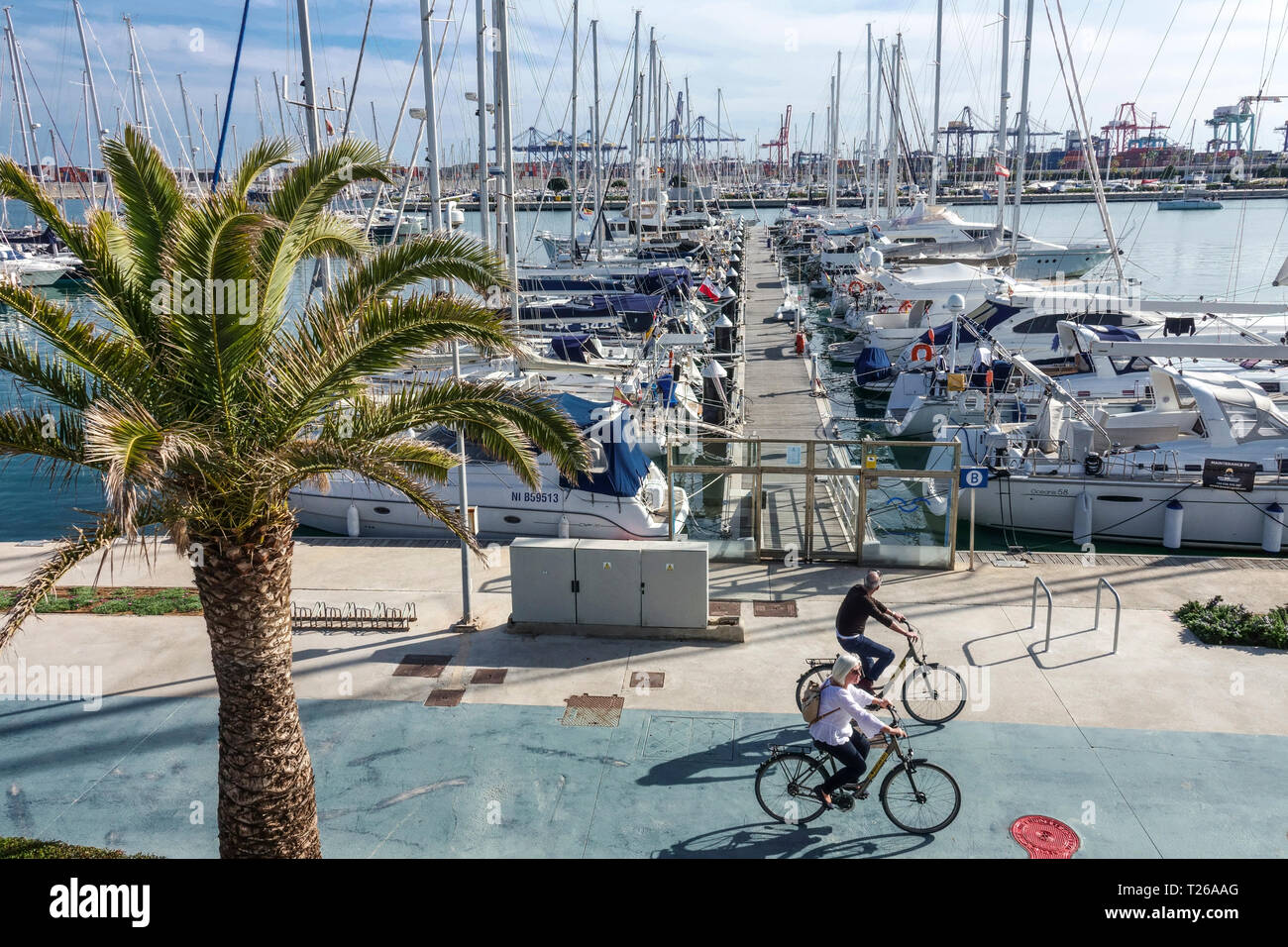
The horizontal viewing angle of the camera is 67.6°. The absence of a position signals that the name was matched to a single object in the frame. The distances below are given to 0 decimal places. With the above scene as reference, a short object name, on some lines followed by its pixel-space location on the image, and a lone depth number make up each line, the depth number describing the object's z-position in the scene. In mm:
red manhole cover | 7875
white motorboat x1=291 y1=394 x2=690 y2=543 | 17625
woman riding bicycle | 7828
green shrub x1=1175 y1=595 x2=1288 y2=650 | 11727
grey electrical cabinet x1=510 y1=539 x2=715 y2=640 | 12039
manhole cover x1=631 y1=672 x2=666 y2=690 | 10930
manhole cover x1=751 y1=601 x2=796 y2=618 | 12864
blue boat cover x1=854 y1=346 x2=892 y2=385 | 32531
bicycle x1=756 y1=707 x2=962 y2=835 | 8156
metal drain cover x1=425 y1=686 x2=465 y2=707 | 10586
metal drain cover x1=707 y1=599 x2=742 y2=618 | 12821
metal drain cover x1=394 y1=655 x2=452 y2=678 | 11328
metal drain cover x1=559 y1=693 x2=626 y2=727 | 10148
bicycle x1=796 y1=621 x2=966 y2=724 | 10039
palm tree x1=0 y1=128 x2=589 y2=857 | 6383
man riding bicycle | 9617
